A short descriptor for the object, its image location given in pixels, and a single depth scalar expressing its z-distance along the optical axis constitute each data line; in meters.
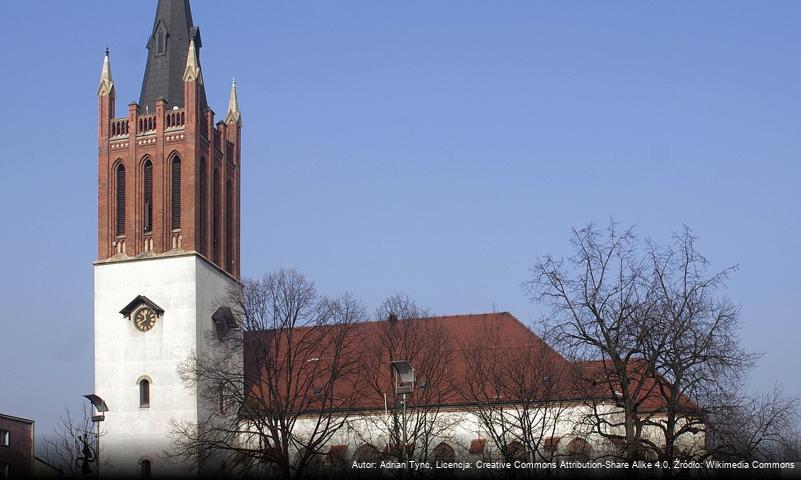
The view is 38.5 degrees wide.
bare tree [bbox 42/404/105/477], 46.34
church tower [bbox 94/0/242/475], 50.47
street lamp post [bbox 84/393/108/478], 48.14
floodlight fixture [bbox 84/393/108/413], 48.31
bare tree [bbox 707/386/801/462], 29.37
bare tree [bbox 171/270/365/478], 46.03
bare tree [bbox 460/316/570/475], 41.53
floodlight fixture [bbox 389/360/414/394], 29.67
